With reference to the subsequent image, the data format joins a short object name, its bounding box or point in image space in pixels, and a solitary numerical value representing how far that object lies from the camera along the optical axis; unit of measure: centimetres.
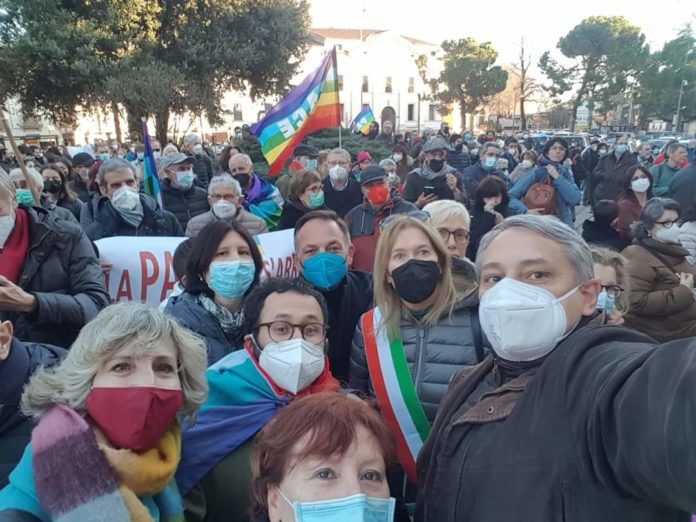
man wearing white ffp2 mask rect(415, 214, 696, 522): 93
